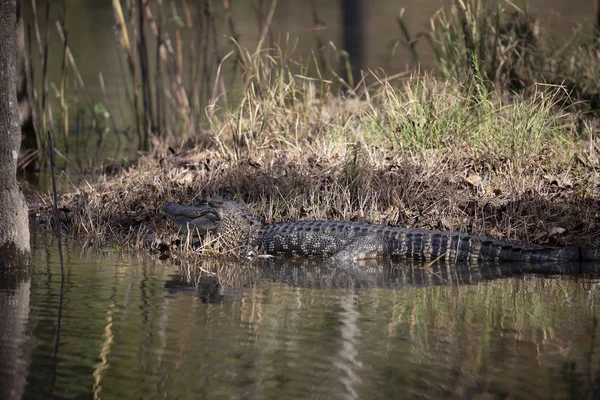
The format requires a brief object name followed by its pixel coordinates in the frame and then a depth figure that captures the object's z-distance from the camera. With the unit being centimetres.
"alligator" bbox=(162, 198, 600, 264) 1558
